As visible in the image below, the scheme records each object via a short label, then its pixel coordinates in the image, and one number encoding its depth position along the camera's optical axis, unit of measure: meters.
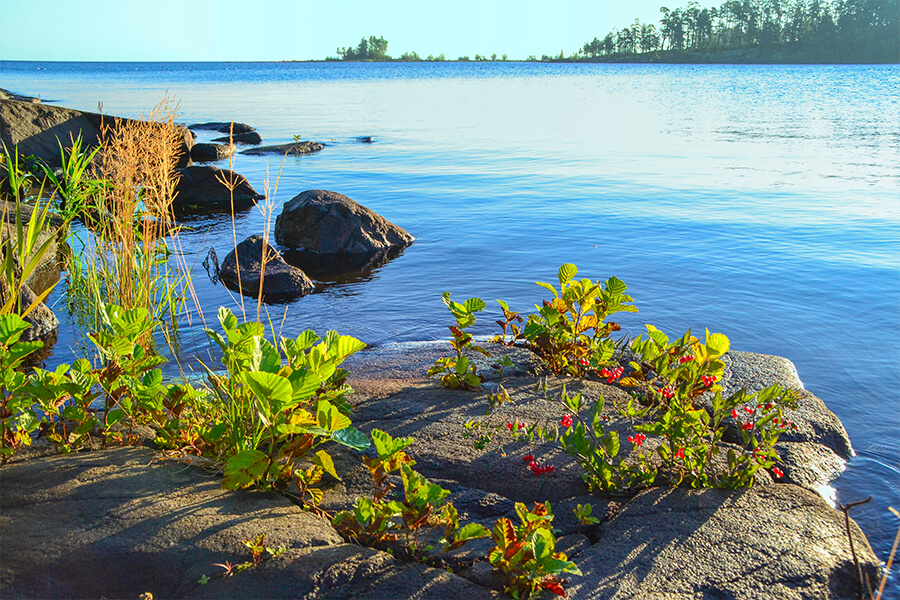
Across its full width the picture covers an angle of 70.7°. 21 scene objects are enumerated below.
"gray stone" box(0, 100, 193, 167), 14.83
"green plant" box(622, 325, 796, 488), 3.30
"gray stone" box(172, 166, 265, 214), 14.00
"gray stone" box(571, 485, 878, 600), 2.64
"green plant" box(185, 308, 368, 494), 2.81
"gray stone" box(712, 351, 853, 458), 4.22
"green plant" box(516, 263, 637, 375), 4.51
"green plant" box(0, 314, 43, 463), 3.00
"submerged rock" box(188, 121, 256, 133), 27.40
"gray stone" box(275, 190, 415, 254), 10.10
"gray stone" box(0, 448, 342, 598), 2.49
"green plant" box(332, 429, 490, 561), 2.64
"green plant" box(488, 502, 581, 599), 2.42
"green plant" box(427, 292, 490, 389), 4.34
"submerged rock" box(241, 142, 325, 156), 20.06
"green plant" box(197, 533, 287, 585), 2.51
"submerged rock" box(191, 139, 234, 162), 19.73
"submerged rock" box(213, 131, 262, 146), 23.38
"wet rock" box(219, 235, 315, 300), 8.05
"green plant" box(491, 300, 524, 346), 4.83
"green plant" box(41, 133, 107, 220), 5.18
